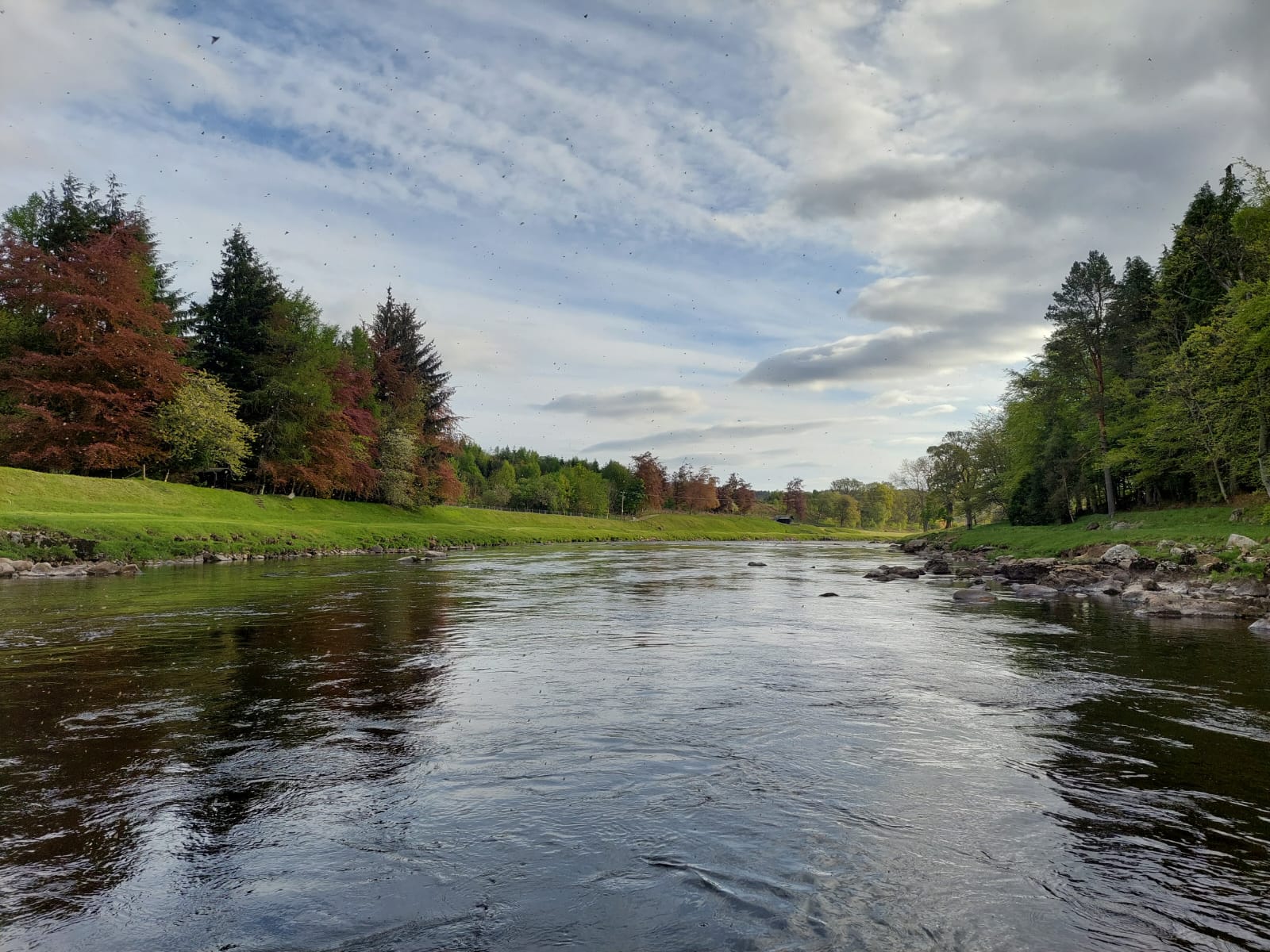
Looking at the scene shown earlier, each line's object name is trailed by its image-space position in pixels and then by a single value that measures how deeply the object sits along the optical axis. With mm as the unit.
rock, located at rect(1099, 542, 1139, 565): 28208
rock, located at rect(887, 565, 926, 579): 32562
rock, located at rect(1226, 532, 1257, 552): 23453
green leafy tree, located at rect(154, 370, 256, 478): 47250
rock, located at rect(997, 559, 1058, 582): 29703
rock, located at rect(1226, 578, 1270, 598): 20016
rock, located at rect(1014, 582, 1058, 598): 24125
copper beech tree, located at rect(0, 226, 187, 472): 41406
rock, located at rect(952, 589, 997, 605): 22548
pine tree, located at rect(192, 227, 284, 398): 59031
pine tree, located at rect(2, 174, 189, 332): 48125
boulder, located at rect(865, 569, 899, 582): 31875
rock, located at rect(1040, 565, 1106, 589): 26125
